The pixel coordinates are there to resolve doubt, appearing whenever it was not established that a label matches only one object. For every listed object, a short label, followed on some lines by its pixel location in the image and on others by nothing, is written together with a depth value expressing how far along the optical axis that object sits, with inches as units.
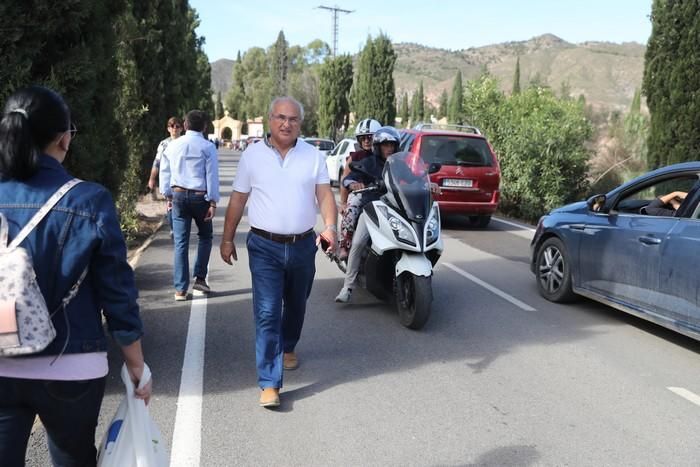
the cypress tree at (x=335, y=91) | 1956.2
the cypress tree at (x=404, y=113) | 3733.3
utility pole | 2145.7
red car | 470.3
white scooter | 228.2
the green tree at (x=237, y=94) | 4244.6
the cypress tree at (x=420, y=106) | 3656.5
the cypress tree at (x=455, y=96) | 3037.4
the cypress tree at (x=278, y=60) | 3621.6
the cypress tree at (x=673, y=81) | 521.7
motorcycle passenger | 269.0
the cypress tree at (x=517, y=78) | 2694.4
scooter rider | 259.3
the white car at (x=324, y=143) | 1099.1
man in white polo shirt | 163.6
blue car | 208.1
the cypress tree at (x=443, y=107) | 3954.7
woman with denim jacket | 78.4
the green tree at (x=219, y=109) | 4686.3
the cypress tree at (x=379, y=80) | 1560.0
